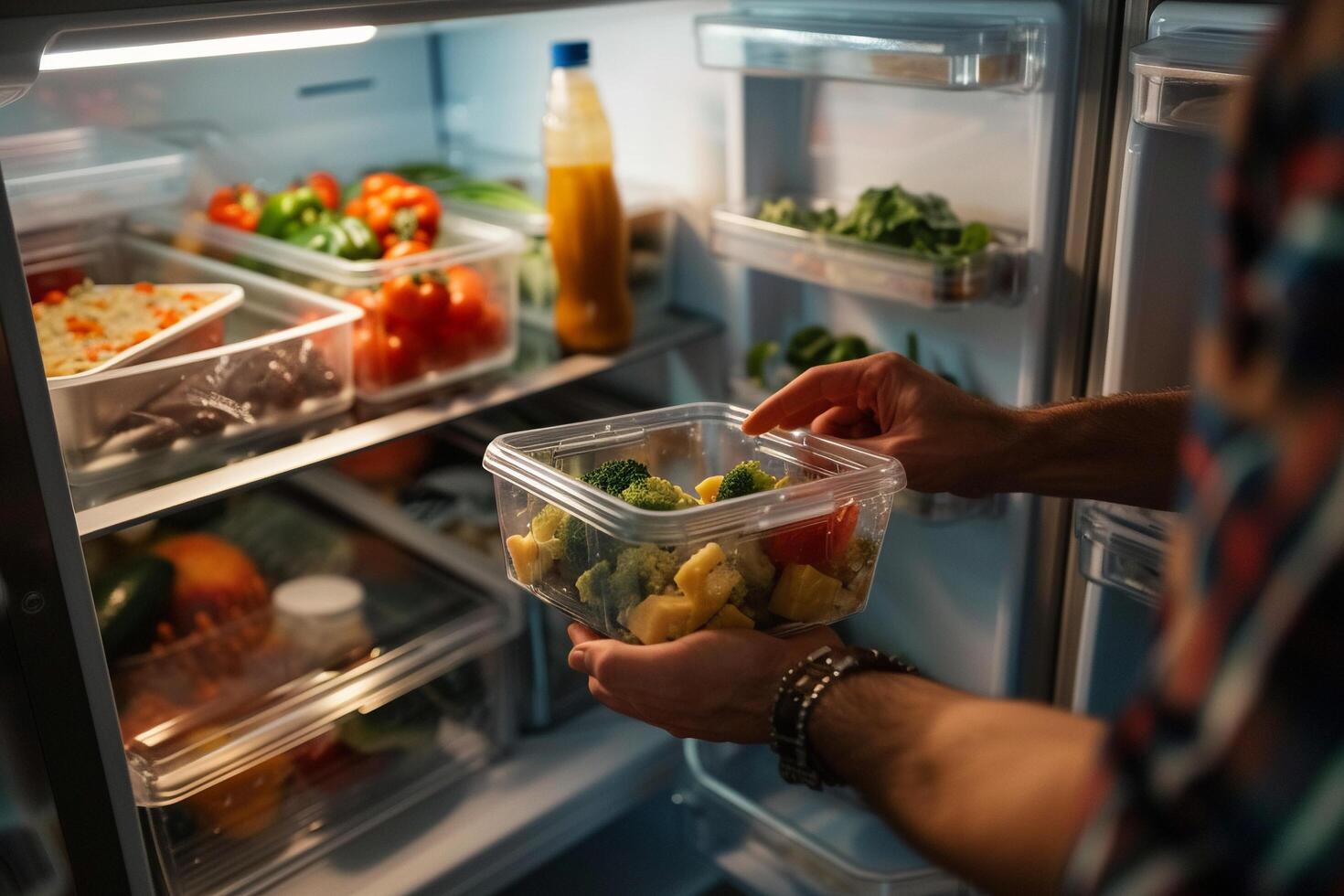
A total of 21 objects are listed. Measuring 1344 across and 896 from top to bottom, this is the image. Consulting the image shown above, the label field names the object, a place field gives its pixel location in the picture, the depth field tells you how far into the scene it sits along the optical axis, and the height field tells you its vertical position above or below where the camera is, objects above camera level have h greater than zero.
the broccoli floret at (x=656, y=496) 0.84 -0.34
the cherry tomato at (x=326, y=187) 1.53 -0.21
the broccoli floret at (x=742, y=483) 0.87 -0.34
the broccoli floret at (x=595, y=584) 0.83 -0.39
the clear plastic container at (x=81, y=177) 1.32 -0.17
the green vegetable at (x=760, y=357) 1.47 -0.42
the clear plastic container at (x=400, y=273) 1.26 -0.29
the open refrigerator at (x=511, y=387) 0.95 -0.39
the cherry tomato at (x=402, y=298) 1.26 -0.29
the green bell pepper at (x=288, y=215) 1.41 -0.23
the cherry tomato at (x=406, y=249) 1.32 -0.25
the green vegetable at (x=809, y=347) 1.41 -0.40
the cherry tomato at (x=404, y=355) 1.27 -0.35
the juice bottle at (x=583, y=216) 1.34 -0.23
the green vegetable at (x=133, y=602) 1.26 -0.60
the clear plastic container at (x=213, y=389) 1.05 -0.34
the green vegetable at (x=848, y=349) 1.37 -0.39
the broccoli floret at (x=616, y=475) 0.88 -0.34
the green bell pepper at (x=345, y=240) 1.33 -0.24
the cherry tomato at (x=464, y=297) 1.32 -0.31
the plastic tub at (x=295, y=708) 1.17 -0.69
